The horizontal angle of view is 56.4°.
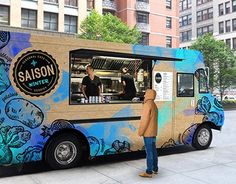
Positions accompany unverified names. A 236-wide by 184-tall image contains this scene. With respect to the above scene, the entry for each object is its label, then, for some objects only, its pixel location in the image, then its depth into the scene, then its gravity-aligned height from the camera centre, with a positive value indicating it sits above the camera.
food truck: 4.49 -0.10
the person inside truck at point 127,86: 5.52 +0.22
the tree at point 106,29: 20.69 +6.30
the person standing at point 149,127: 4.48 -0.66
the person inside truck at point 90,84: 5.13 +0.25
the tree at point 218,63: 24.79 +3.65
